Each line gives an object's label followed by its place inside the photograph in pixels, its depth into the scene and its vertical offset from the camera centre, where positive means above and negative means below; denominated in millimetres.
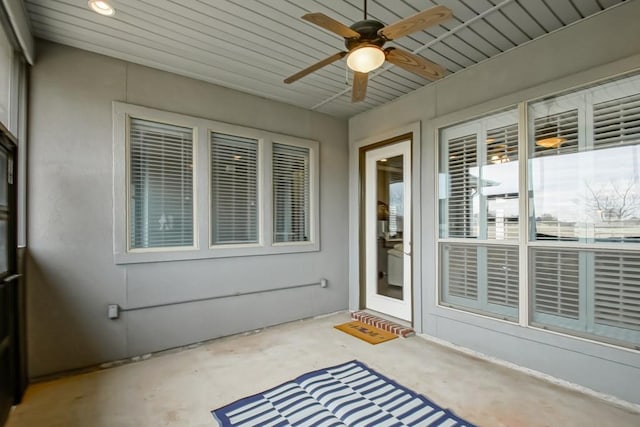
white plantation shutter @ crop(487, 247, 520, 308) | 3039 -634
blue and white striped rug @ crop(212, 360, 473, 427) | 2166 -1435
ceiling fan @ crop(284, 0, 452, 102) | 1764 +1074
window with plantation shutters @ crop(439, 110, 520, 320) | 3088 -26
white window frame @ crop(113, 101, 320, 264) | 3135 +268
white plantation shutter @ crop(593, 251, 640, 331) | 2385 -611
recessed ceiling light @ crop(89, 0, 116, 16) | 2323 +1577
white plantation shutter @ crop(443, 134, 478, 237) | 3408 +289
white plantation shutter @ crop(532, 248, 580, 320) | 2678 -621
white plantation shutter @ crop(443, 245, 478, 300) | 3379 -640
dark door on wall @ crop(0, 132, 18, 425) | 2143 -497
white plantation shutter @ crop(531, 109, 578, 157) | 2709 +729
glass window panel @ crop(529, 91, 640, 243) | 2422 +326
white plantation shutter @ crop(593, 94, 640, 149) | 2398 +709
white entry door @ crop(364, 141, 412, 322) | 4141 -227
